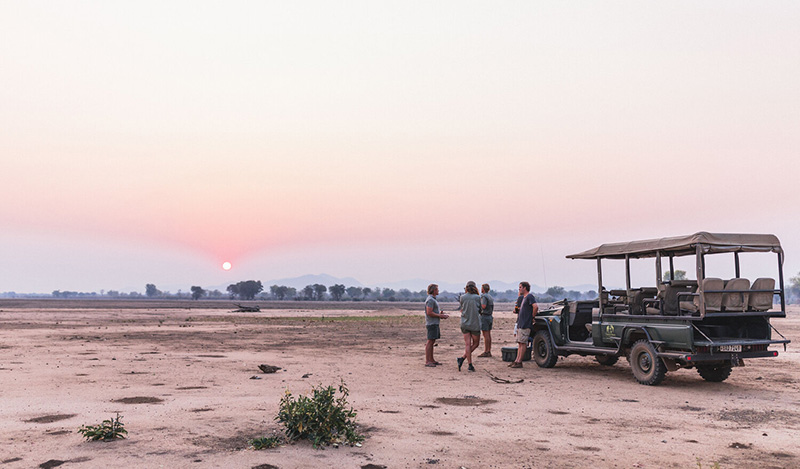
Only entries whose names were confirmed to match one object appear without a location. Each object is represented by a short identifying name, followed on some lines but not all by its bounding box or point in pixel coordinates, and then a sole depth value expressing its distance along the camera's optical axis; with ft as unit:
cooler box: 54.44
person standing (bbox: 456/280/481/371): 49.39
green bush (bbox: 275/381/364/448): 24.26
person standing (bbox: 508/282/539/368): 50.94
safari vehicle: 38.70
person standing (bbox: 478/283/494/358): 54.54
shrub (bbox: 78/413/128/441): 23.91
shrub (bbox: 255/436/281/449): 23.33
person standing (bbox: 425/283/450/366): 49.57
